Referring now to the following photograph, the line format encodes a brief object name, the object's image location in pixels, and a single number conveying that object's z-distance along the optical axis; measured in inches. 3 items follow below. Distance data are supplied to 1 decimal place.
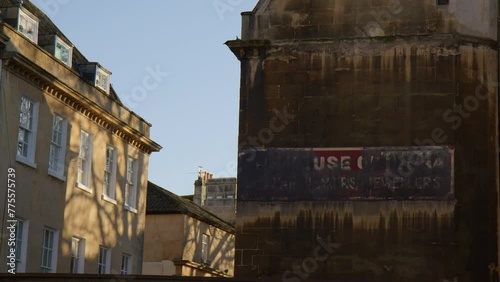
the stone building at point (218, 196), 2659.9
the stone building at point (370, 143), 1125.1
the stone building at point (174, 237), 2037.4
